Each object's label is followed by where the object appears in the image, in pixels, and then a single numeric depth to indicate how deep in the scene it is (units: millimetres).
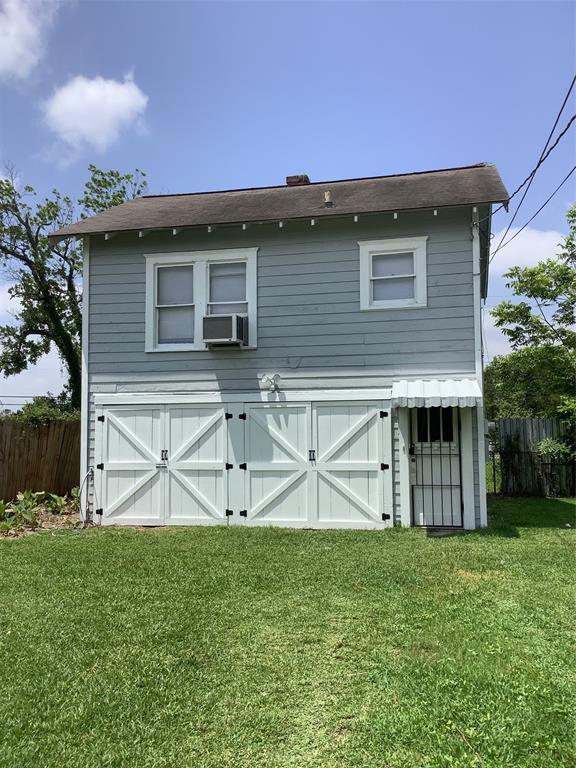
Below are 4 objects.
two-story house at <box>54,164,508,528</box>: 8539
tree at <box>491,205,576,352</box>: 15656
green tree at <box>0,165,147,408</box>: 23125
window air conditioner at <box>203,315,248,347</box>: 8812
